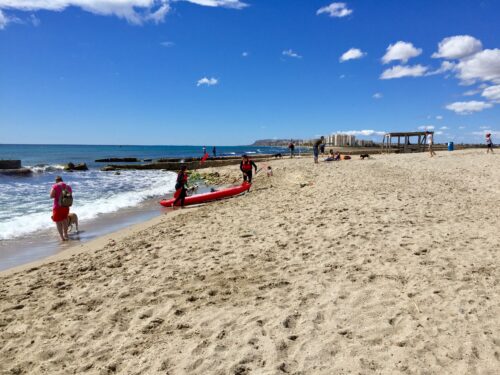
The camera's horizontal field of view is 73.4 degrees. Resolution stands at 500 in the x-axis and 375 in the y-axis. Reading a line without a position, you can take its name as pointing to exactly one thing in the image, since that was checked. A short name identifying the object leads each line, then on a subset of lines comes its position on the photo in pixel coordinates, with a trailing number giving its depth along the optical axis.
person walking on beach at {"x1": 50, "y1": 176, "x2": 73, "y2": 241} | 8.51
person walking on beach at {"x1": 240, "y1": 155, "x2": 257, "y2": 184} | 15.14
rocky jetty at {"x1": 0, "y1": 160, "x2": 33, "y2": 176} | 28.41
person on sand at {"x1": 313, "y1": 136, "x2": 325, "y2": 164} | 23.65
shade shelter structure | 35.81
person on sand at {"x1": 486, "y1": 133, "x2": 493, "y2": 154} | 24.67
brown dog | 9.15
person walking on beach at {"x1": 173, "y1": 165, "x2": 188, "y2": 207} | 12.51
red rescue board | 13.37
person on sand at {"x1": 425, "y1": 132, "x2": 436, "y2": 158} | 26.17
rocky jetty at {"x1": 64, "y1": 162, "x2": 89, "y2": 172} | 34.28
